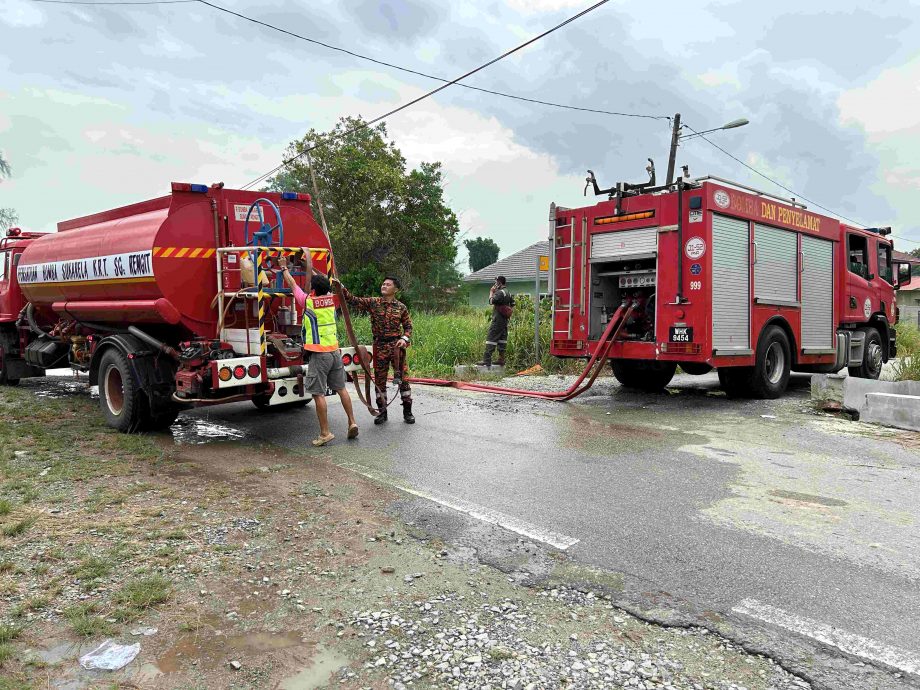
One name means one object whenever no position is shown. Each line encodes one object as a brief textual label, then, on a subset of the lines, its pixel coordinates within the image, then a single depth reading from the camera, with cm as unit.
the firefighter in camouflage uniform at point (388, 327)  776
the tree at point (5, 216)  3753
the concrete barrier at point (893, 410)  772
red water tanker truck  689
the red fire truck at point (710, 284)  883
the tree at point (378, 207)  2553
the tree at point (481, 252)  6644
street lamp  2033
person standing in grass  1308
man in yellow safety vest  681
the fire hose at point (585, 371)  792
